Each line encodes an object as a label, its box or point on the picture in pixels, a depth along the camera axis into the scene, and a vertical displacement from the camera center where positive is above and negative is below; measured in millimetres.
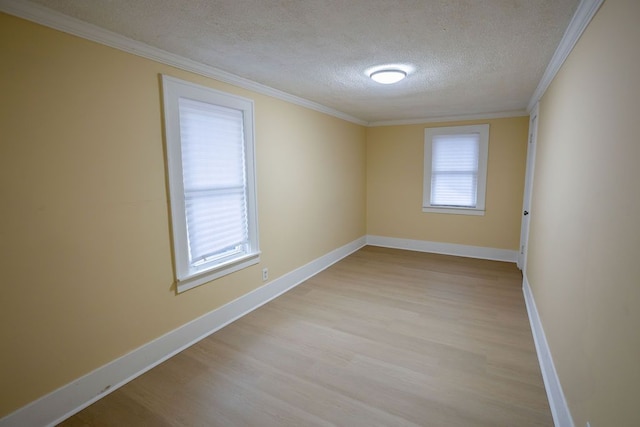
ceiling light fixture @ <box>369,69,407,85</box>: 2646 +888
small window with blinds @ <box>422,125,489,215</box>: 4867 +132
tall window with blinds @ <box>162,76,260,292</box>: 2438 -18
